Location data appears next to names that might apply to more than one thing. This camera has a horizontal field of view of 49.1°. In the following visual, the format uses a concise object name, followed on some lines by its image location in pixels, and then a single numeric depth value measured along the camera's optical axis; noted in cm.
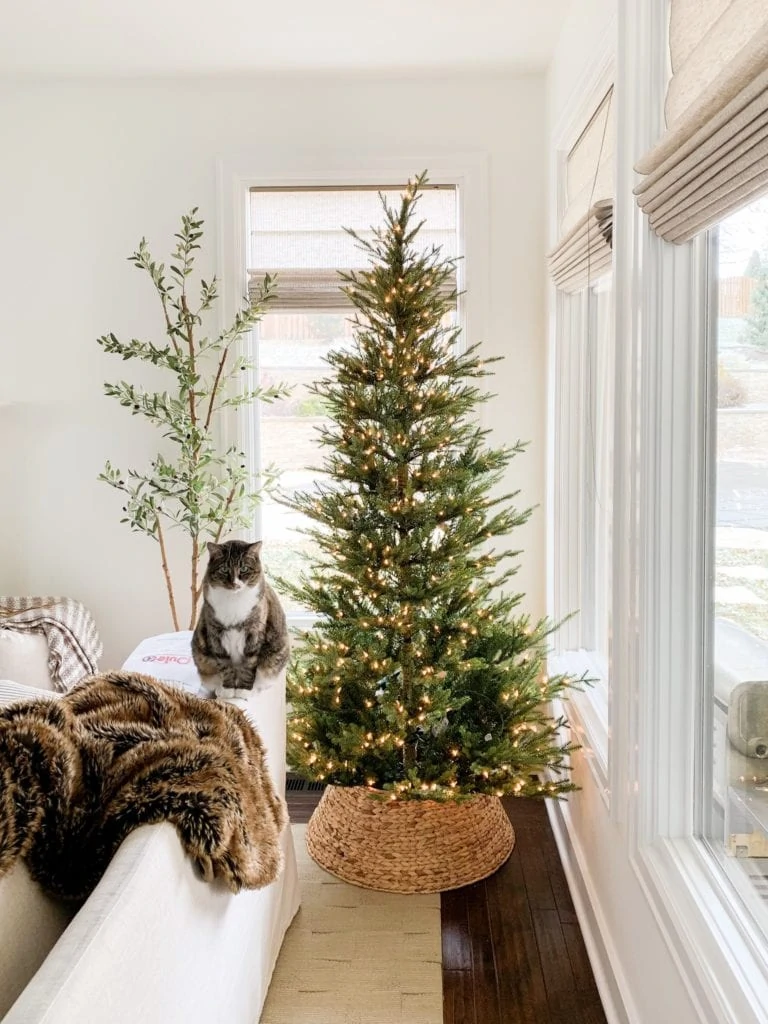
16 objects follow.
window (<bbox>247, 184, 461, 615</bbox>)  335
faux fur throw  117
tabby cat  203
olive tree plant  309
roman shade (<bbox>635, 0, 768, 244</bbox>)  114
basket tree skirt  253
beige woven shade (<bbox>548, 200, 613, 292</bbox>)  221
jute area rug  204
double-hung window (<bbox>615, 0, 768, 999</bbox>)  132
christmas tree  244
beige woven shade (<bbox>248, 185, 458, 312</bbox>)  335
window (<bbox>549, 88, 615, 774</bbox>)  240
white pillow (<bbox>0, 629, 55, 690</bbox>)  283
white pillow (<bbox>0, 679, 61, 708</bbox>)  156
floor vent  329
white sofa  91
